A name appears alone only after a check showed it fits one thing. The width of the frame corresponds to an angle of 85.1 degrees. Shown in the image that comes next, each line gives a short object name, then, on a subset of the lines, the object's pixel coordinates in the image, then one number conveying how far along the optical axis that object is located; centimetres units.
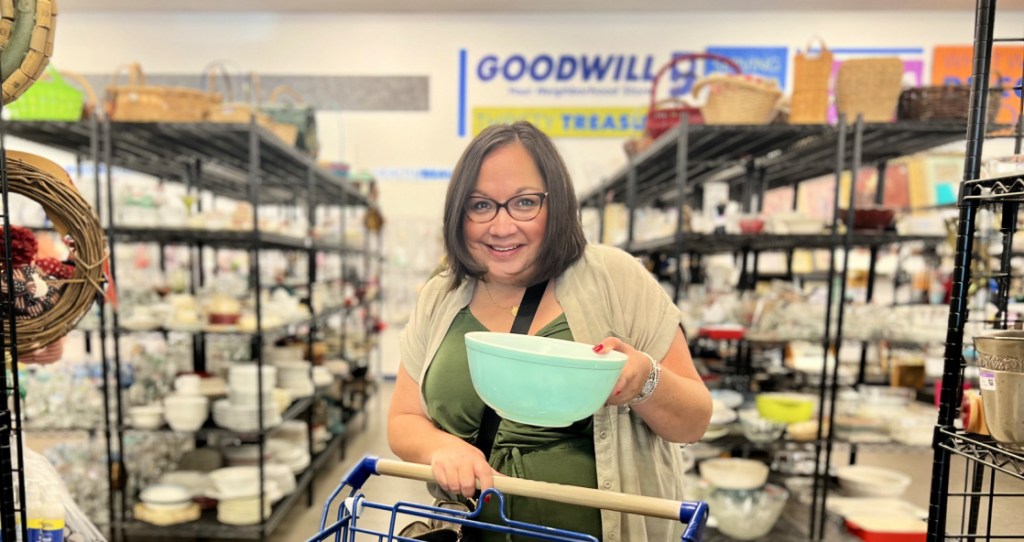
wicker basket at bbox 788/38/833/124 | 268
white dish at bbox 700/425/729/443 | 275
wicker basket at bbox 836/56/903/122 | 271
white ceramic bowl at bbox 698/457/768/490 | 273
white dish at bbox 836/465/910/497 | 303
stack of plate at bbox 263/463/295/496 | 302
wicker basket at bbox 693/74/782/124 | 268
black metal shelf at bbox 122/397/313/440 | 274
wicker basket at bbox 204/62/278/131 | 282
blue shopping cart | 76
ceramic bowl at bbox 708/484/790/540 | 268
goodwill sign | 629
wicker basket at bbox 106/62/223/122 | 269
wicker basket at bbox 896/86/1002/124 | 268
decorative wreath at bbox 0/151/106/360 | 102
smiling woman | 106
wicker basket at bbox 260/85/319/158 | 350
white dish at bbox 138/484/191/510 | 276
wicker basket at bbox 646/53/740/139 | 312
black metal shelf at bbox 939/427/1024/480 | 84
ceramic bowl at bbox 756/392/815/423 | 278
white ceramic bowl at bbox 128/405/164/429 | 273
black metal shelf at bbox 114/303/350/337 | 277
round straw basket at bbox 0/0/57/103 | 90
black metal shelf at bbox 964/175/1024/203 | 84
